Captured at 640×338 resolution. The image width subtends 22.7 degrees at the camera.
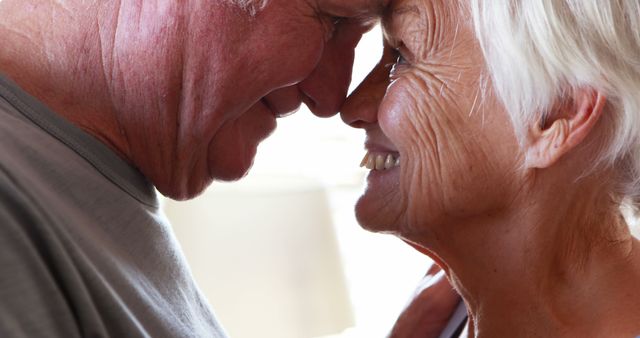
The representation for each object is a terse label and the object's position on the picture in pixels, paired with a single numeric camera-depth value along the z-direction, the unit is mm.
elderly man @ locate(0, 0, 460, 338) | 861
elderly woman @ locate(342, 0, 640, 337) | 958
